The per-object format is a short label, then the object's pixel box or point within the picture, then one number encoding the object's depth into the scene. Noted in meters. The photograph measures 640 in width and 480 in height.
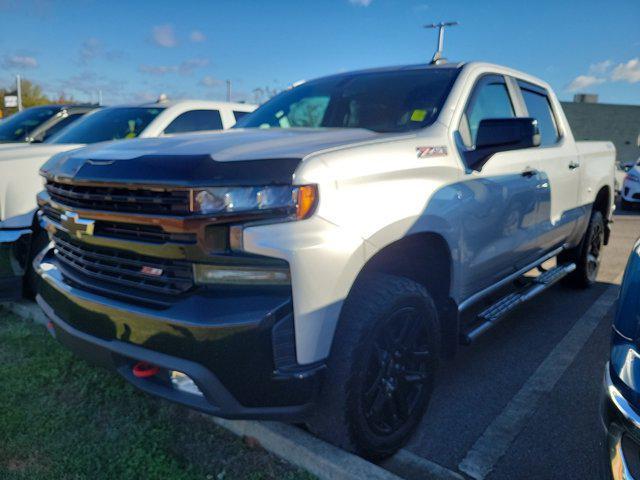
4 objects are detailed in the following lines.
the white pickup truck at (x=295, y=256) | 1.84
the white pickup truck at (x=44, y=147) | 3.91
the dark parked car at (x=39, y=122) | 6.39
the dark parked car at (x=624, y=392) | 1.56
